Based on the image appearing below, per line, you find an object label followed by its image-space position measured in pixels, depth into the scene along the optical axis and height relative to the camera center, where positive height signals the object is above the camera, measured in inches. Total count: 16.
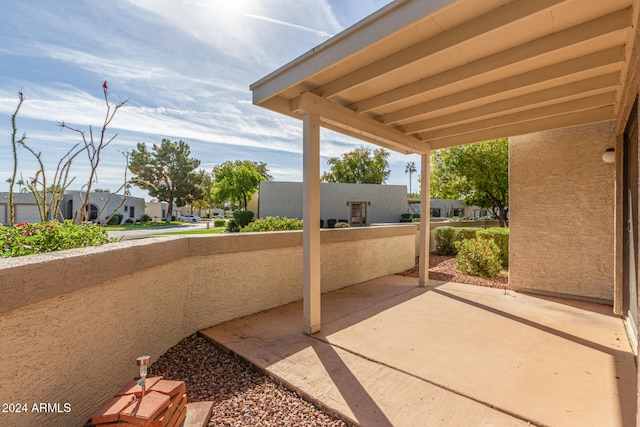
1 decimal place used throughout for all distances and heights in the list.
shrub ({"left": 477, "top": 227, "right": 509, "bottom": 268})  304.2 -27.6
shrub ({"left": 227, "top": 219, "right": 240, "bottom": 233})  737.6 -33.7
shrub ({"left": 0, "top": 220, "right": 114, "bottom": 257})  90.4 -8.6
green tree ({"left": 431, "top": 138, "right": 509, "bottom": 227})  449.4 +68.0
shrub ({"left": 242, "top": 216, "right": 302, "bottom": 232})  234.2 -9.3
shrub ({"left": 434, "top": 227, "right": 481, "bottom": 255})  375.2 -29.9
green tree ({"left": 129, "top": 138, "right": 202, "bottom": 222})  1631.4 +246.0
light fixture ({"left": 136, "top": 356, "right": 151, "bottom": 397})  71.3 -39.1
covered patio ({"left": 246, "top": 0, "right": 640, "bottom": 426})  93.8 -0.6
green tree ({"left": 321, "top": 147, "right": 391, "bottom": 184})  1471.5 +245.1
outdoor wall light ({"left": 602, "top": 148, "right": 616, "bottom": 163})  178.1 +36.5
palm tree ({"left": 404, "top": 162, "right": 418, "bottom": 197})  2321.7 +365.8
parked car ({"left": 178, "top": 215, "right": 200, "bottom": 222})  1940.6 -39.1
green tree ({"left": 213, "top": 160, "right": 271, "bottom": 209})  1085.8 +111.9
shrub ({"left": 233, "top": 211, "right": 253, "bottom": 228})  795.4 -10.3
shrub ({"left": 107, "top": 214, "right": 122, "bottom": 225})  1146.2 -28.7
